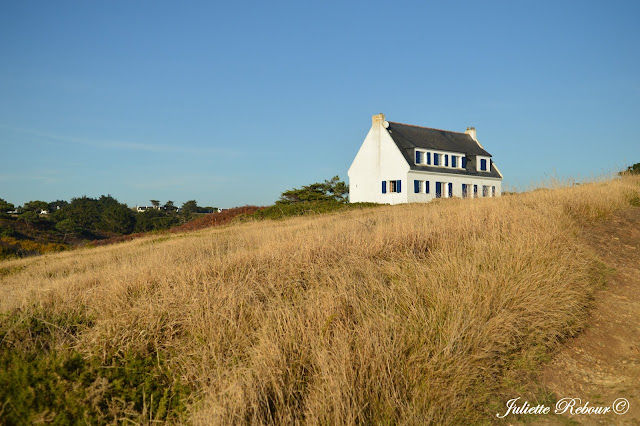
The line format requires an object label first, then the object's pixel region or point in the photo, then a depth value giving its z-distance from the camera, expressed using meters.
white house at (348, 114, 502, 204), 34.28
